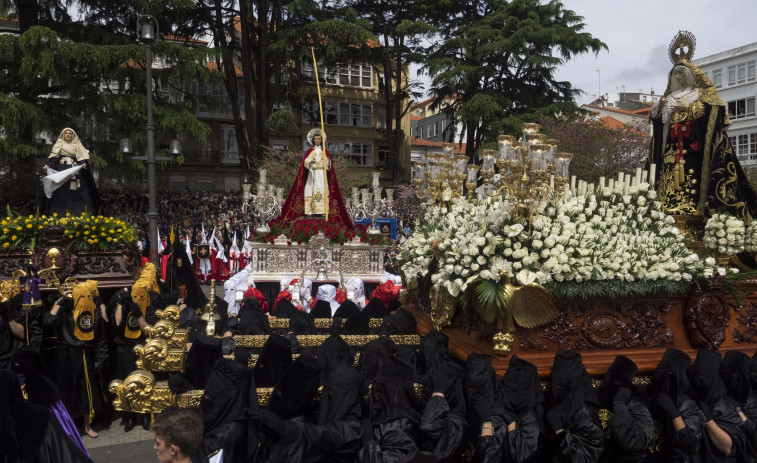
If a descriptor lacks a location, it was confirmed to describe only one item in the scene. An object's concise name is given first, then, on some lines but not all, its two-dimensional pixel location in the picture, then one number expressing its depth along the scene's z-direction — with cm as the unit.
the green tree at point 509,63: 3005
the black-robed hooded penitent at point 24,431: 340
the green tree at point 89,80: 2181
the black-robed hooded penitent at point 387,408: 396
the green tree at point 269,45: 2839
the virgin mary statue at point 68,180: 1038
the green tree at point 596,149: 2706
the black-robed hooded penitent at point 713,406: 445
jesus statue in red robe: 1509
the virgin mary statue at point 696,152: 623
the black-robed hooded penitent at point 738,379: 466
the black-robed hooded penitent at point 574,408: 401
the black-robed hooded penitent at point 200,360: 476
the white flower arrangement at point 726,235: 550
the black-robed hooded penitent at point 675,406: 426
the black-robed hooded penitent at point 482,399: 405
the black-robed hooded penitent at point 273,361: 438
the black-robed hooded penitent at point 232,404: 383
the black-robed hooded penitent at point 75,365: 628
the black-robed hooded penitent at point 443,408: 397
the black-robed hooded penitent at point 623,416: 407
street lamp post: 1276
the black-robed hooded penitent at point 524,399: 411
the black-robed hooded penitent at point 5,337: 571
